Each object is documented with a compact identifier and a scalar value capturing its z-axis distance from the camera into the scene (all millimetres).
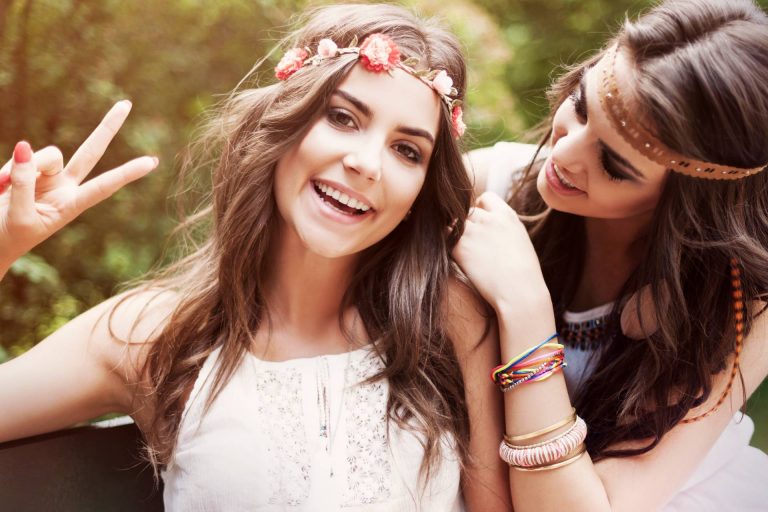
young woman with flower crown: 749
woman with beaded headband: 747
